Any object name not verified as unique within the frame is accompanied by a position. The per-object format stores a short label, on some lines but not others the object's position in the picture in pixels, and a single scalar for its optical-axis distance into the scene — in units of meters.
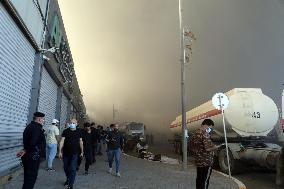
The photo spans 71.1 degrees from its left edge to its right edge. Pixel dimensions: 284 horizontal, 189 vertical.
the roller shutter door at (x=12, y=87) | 5.30
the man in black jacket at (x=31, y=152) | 3.96
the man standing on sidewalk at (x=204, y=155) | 4.38
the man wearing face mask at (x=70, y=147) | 5.33
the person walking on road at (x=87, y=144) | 7.50
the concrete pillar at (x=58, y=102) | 12.29
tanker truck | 8.46
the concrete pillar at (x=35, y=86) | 7.42
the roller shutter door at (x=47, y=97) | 8.99
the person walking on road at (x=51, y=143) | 7.74
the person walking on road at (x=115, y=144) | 7.35
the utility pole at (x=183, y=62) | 9.06
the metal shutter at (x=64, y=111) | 14.63
